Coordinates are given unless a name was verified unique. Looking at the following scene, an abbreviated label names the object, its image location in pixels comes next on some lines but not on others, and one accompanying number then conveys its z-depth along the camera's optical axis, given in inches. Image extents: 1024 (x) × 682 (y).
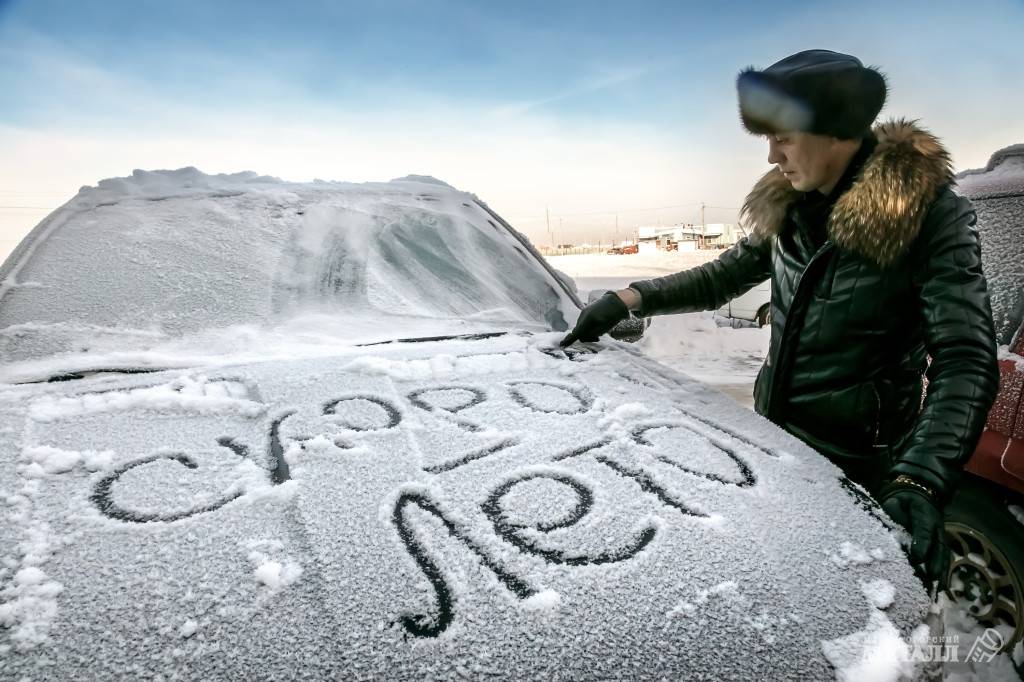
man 45.5
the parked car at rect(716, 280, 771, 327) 328.8
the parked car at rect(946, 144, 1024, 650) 65.2
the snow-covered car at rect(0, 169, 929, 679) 26.8
